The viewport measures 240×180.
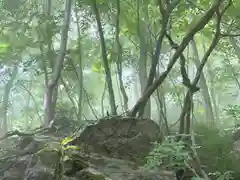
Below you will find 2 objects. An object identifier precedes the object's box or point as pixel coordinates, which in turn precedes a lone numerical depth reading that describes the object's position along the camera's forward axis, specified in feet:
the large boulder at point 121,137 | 11.84
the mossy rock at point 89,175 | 8.65
